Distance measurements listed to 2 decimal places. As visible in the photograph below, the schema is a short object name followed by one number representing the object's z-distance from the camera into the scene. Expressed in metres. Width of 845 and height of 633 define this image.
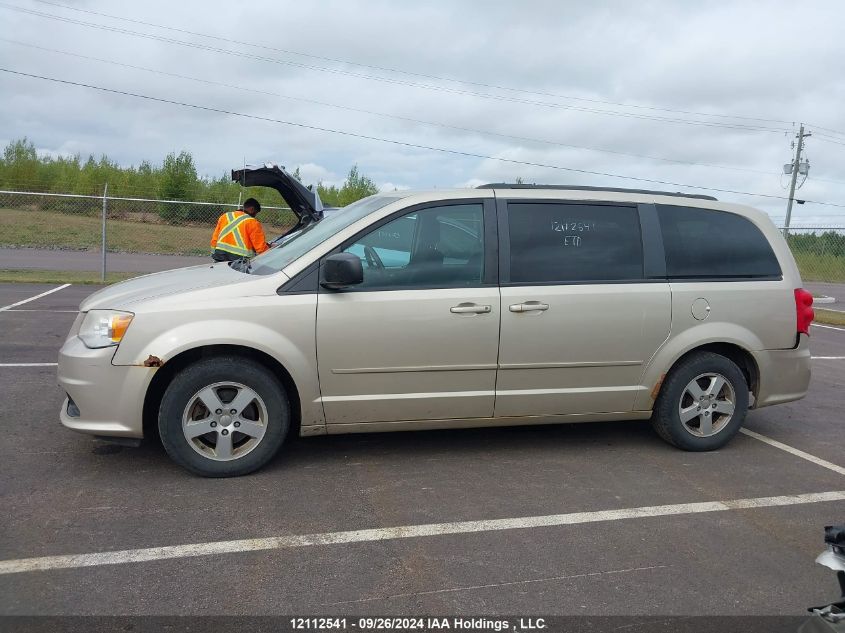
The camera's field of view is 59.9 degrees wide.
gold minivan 4.36
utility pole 37.75
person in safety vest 9.27
